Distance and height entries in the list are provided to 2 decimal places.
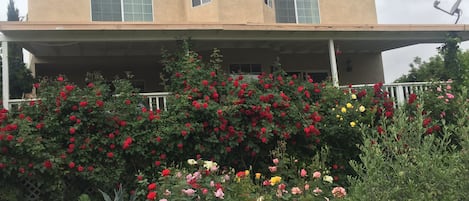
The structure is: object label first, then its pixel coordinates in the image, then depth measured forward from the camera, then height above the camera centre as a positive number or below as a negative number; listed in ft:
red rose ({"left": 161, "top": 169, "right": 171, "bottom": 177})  18.22 -1.75
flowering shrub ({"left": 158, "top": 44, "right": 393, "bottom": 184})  23.34 +0.28
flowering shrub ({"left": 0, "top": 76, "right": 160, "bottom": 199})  20.29 -0.15
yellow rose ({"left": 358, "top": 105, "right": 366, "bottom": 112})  26.37 +0.35
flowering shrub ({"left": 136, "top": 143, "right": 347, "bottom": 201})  17.19 -2.49
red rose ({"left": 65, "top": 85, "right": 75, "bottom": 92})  22.86 +2.32
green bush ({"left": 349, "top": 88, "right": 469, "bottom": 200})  10.71 -1.37
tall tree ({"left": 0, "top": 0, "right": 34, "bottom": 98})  31.68 +4.44
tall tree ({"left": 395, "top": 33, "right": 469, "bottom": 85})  34.96 +3.28
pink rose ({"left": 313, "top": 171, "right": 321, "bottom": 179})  19.29 -2.36
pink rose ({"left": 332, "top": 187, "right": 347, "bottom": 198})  16.92 -2.79
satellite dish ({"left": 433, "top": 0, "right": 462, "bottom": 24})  51.96 +11.15
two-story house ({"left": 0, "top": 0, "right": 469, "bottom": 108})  30.58 +6.42
